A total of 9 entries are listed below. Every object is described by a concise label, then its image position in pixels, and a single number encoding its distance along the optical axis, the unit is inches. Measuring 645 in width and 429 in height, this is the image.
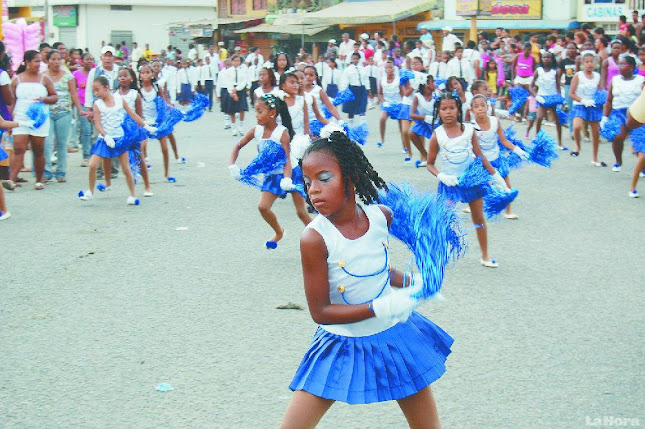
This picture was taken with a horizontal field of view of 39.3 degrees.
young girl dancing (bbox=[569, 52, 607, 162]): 557.9
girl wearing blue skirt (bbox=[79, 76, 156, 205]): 438.9
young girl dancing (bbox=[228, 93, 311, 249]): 330.3
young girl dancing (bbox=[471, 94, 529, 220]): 367.0
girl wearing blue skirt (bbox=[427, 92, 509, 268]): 304.8
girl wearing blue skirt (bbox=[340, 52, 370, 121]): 808.3
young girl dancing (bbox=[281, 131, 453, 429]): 132.0
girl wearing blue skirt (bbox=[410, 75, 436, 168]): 534.6
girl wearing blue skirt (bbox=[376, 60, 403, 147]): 661.3
